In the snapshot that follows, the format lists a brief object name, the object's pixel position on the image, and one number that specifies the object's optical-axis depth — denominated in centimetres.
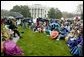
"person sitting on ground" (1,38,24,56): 341
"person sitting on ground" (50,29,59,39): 539
